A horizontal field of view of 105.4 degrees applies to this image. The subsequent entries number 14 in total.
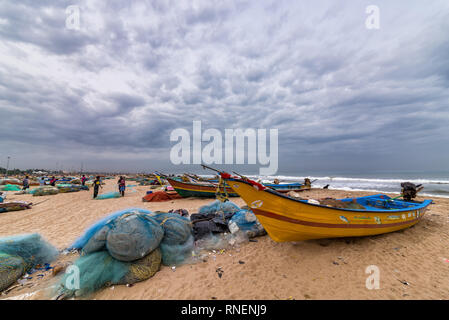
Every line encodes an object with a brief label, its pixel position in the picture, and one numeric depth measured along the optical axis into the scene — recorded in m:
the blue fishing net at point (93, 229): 4.03
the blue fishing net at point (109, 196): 14.47
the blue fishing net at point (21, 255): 3.34
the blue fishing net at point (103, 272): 3.15
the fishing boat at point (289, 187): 16.86
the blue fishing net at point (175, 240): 4.17
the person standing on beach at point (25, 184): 19.49
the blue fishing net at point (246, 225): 5.64
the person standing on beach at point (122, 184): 15.36
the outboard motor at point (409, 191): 8.98
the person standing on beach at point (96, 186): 14.52
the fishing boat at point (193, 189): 13.86
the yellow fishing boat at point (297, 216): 4.12
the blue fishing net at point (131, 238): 3.47
